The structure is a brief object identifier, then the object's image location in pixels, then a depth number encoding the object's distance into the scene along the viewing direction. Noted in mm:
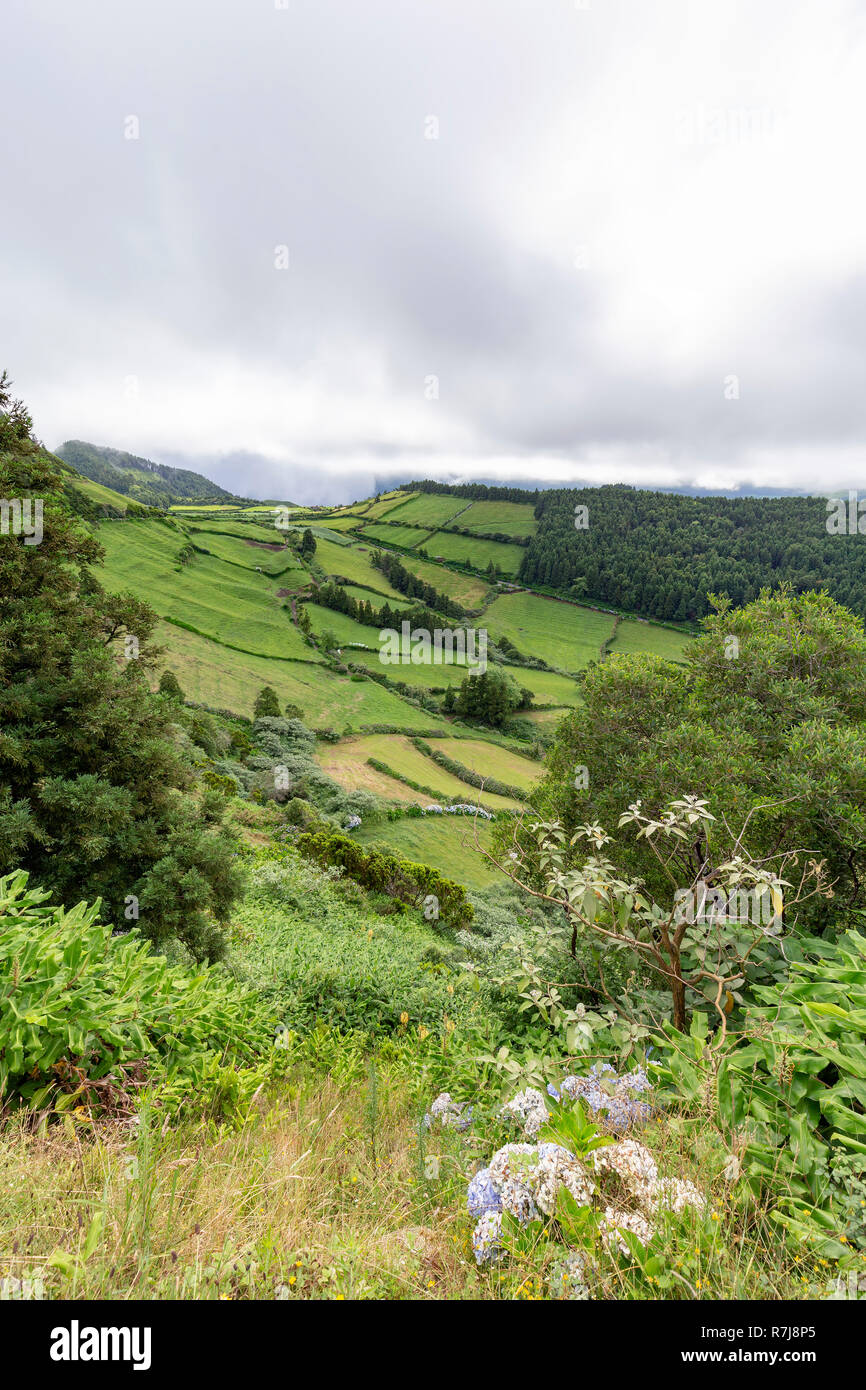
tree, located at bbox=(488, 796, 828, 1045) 3406
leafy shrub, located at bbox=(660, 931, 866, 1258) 2197
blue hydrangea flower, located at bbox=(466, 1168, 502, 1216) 2314
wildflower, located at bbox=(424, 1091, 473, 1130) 3465
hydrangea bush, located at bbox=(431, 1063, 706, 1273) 2113
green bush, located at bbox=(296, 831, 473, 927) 21844
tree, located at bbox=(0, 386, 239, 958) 7191
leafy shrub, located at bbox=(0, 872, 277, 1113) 2936
